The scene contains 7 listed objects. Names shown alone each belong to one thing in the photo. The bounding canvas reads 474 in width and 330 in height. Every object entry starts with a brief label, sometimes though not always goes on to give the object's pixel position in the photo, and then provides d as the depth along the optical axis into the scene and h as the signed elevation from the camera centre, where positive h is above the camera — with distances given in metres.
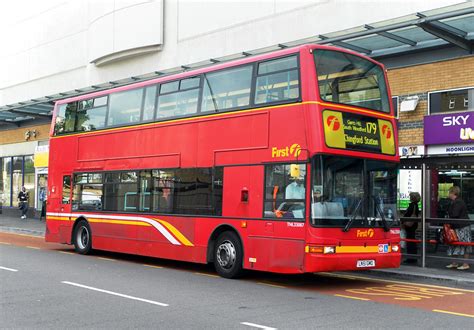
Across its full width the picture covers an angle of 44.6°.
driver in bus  10.11 +0.29
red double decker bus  10.09 +0.72
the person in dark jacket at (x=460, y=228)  12.76 -0.51
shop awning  13.27 +4.34
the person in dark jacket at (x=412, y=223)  14.15 -0.46
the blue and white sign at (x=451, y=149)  14.85 +1.47
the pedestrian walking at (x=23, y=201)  30.58 -0.14
